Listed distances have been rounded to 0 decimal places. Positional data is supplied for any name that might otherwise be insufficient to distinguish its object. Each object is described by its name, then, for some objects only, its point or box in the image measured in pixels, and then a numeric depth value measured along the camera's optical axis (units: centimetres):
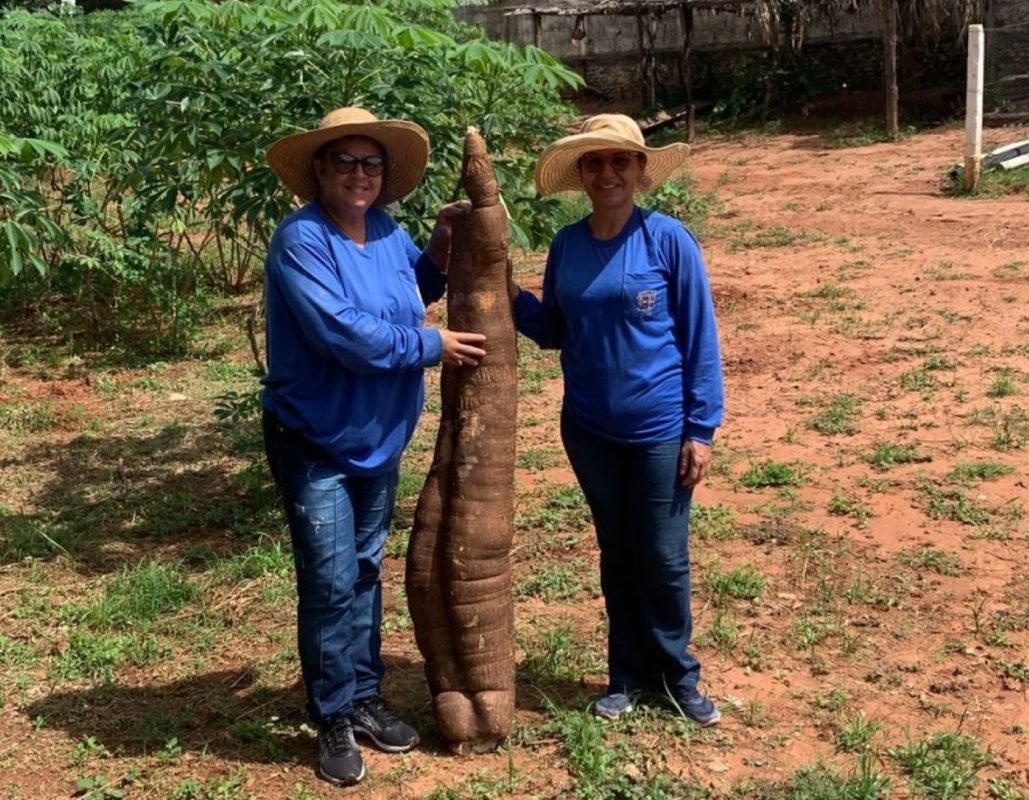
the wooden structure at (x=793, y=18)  1568
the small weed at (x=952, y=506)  466
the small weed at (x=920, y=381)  626
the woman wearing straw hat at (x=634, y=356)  293
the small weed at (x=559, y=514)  483
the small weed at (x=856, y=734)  320
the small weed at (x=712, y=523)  466
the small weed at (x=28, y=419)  645
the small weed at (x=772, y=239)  1016
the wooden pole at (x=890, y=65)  1538
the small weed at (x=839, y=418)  579
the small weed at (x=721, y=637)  378
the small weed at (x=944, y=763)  297
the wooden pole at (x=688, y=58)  1792
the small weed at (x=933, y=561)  425
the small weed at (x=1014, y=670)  354
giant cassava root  304
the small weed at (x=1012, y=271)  830
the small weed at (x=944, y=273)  842
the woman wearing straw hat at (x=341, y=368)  279
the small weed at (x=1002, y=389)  604
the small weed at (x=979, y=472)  504
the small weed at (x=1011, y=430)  537
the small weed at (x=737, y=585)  413
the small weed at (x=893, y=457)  529
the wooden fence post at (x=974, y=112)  1117
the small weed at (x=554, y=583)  420
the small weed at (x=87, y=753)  327
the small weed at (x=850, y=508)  475
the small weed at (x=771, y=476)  517
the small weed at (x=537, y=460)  556
